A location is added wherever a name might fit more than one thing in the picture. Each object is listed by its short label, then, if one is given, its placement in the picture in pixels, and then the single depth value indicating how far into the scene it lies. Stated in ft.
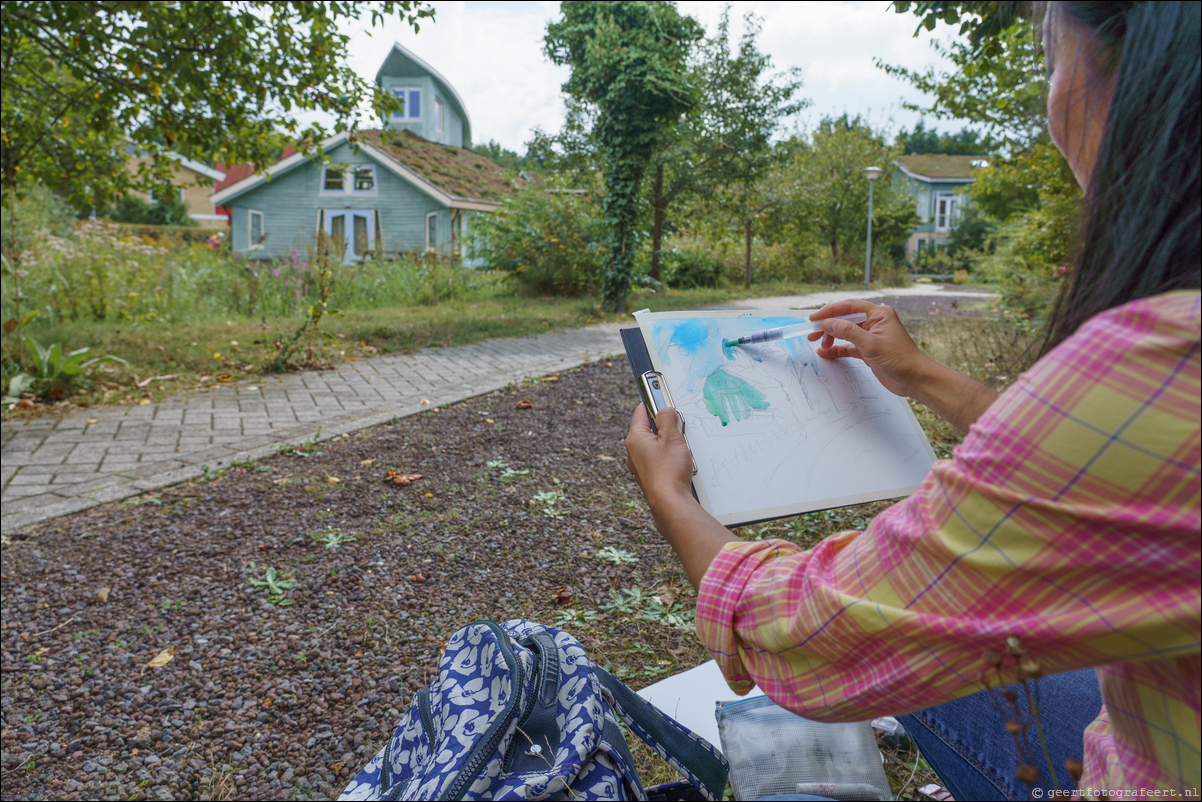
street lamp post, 68.03
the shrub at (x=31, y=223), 24.76
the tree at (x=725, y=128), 45.19
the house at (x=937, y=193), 142.72
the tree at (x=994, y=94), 20.97
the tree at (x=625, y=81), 33.47
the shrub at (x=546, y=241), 42.73
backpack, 3.43
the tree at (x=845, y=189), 79.92
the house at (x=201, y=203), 110.93
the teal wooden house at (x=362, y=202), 73.61
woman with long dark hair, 2.05
